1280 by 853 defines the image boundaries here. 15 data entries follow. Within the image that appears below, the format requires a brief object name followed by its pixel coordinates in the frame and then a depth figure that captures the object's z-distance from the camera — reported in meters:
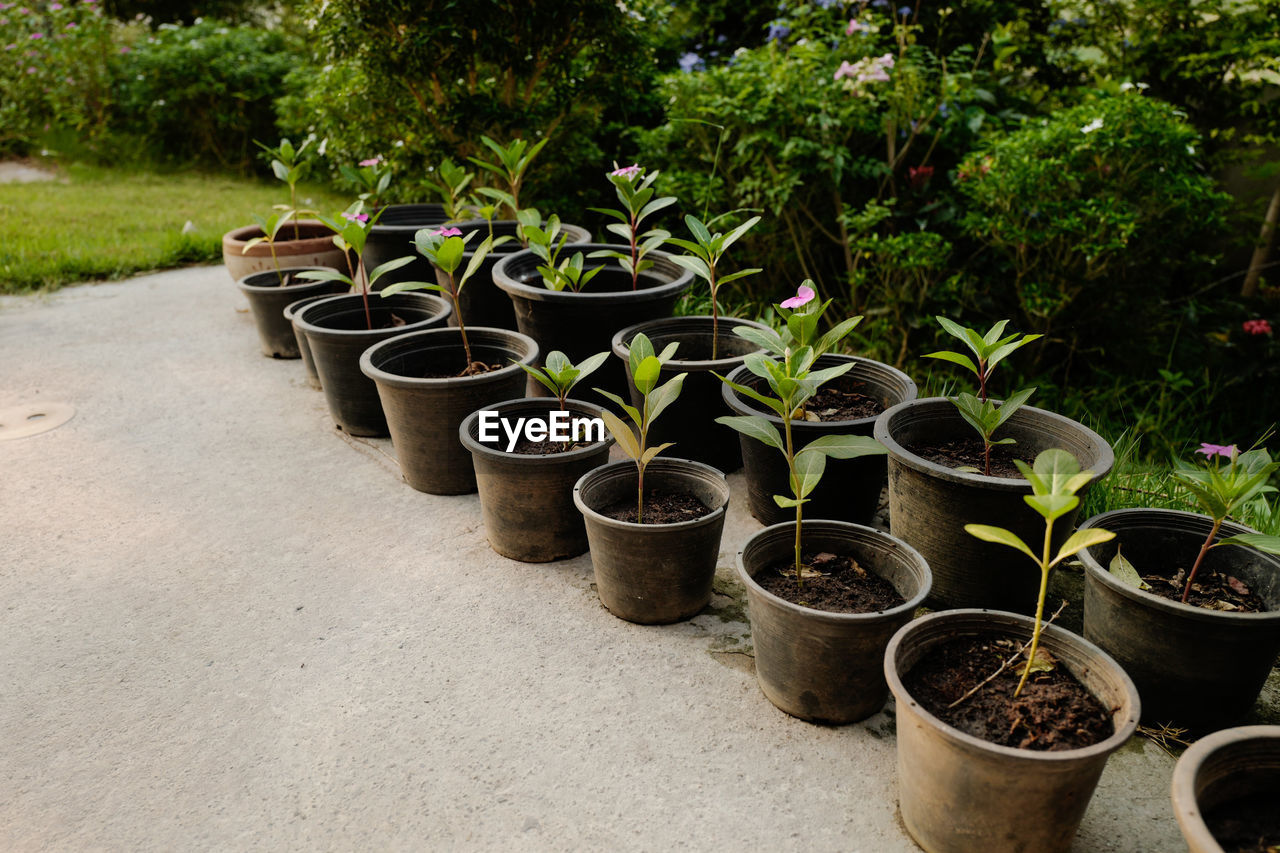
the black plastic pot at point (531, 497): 2.05
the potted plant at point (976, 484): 1.73
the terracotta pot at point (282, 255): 3.69
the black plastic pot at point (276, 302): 3.38
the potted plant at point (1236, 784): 1.16
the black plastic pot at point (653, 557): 1.82
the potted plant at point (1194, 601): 1.47
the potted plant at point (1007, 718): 1.24
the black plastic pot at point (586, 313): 2.60
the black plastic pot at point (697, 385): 2.40
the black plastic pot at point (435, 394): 2.37
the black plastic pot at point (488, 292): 3.22
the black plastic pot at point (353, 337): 2.72
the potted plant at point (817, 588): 1.55
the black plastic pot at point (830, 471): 2.08
